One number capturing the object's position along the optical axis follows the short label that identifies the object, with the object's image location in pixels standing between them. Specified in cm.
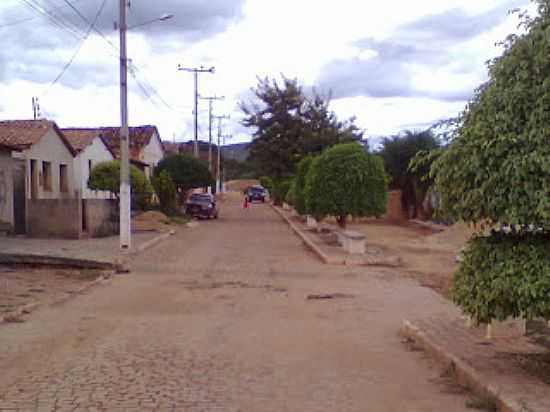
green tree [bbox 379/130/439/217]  5012
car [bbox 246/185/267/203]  9869
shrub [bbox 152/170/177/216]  4744
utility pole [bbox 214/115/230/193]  10518
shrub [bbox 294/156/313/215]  3806
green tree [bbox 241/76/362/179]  5269
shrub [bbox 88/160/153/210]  3706
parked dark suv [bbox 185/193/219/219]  5234
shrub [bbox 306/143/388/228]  2877
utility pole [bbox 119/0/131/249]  2570
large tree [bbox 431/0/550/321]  698
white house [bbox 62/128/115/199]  4200
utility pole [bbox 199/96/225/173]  8740
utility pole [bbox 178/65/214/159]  6738
